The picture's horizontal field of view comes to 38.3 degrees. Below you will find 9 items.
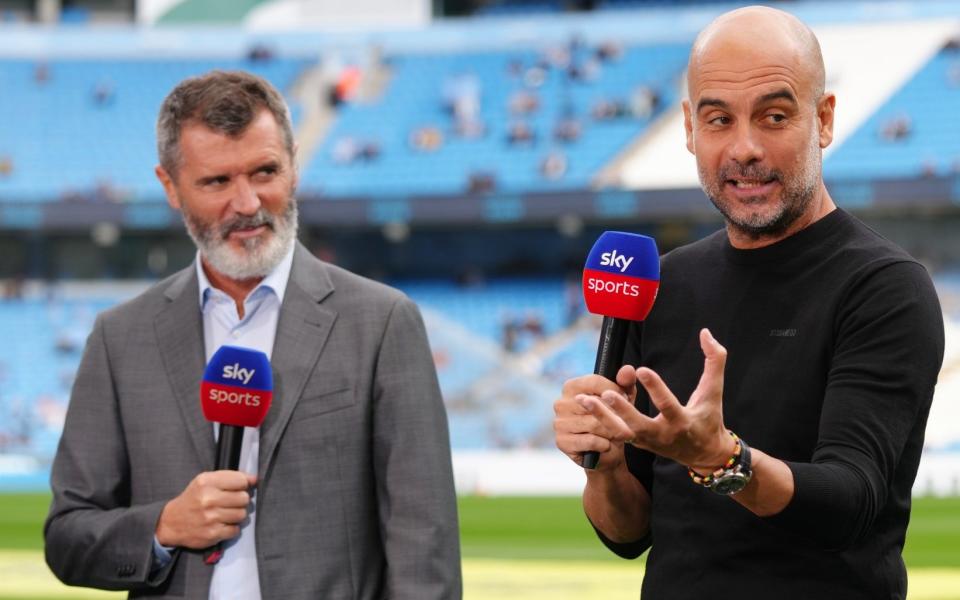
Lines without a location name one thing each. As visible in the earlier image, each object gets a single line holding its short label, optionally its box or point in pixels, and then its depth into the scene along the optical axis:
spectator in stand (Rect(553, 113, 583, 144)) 31.44
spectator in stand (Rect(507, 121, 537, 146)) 31.55
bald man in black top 2.63
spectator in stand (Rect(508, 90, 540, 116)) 32.34
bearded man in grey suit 3.52
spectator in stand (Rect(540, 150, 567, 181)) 30.53
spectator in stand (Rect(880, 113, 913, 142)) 29.77
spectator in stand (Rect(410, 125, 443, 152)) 32.16
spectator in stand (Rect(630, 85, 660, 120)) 31.53
